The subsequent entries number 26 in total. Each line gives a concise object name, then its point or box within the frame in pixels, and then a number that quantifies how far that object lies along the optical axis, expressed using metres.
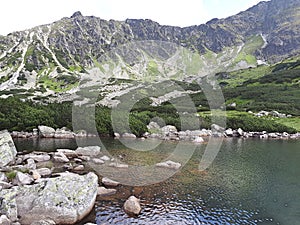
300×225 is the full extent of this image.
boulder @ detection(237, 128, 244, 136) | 72.44
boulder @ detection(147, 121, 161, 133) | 70.31
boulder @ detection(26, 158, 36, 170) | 32.03
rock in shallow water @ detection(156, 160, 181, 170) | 36.49
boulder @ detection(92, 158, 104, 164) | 37.59
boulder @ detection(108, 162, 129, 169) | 35.88
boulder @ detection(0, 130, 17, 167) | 34.87
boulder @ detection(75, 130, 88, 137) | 60.60
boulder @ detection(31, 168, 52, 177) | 29.53
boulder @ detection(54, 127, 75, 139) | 58.44
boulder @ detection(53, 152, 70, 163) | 37.15
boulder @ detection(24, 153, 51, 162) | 37.15
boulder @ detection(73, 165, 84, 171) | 33.53
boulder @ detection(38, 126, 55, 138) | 58.20
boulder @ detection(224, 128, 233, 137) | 71.82
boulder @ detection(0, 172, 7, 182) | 26.38
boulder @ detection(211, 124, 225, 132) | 74.81
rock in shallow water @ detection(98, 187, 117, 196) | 25.87
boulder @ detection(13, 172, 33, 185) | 26.28
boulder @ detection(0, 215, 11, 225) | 18.24
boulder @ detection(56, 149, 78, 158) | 40.88
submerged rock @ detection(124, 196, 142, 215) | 22.11
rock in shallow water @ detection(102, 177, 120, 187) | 28.23
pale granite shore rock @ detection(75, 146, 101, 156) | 42.49
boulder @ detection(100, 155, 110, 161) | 39.47
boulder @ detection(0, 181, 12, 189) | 24.56
